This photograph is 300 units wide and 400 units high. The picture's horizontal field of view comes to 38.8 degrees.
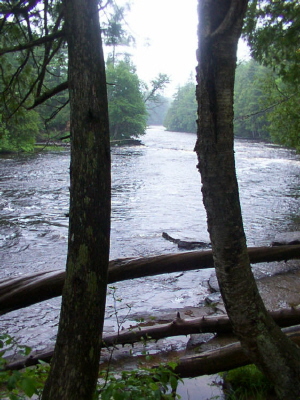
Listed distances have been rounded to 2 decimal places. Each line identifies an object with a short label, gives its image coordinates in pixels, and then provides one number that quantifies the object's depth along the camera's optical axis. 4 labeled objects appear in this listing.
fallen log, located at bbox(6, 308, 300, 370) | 4.88
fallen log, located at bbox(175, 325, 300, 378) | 4.03
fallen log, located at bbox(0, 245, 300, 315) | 4.11
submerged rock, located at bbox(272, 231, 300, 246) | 8.04
